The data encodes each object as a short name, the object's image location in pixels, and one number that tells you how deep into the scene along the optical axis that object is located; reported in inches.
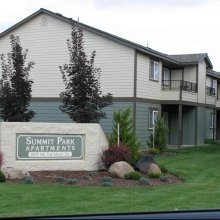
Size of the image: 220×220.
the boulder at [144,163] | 608.1
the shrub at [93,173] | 586.9
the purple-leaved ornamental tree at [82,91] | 739.4
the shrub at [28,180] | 491.8
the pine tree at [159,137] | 1072.2
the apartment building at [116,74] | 1109.7
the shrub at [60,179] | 508.7
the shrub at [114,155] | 622.2
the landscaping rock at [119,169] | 565.0
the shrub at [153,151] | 1020.4
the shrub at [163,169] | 628.1
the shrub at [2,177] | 492.1
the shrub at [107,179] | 520.6
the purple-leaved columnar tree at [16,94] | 763.4
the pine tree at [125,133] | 739.8
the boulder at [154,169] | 584.2
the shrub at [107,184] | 489.4
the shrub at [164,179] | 550.5
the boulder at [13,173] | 518.3
